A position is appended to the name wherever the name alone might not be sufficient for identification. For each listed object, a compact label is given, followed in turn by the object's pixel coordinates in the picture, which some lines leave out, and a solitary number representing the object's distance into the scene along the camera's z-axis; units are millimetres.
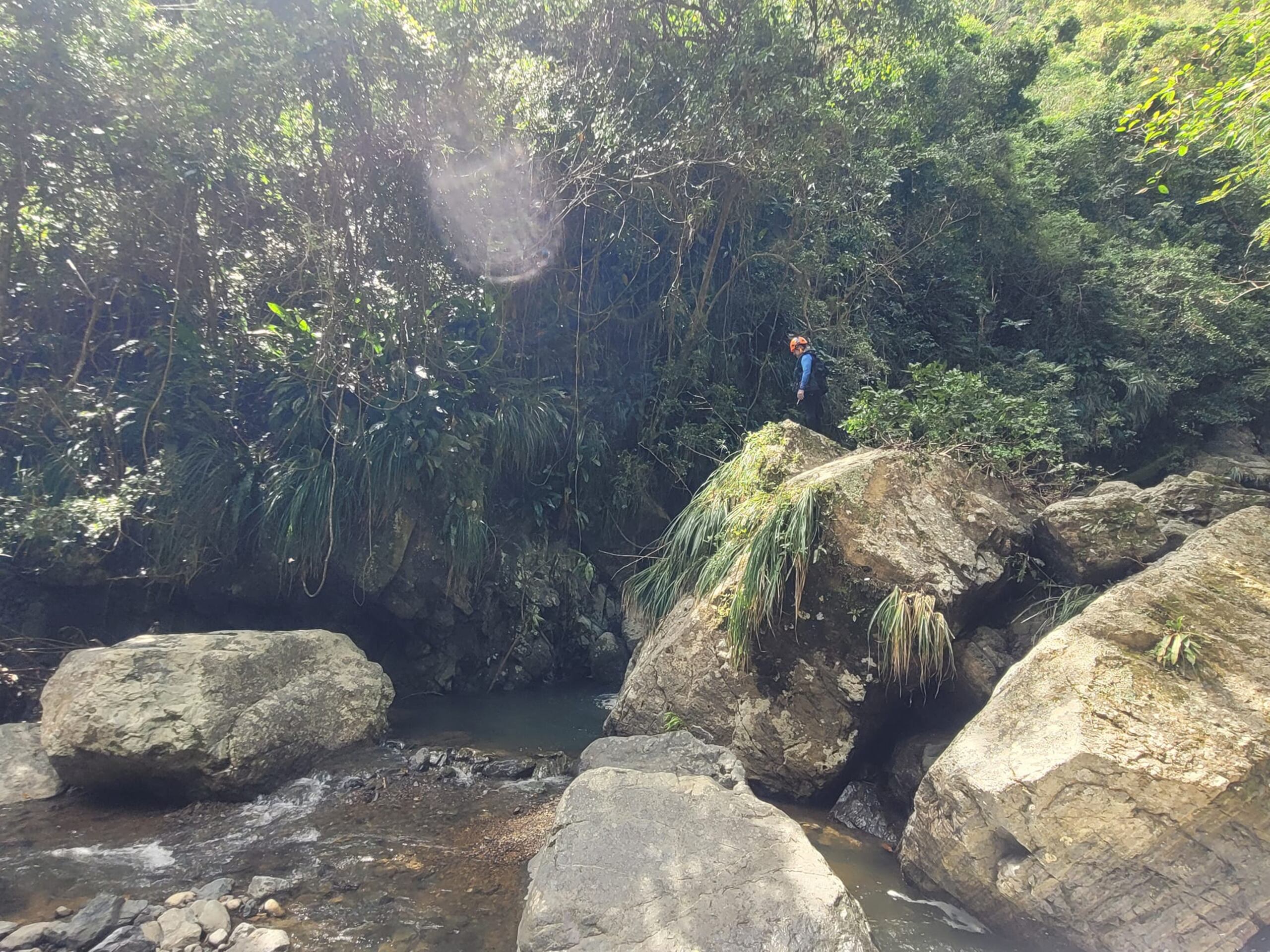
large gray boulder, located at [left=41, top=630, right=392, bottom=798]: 3936
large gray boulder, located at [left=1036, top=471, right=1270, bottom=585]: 4406
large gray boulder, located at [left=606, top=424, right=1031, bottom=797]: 4422
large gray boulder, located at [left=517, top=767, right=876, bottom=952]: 2555
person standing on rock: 7762
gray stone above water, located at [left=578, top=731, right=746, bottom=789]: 3902
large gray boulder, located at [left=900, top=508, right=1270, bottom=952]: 2811
